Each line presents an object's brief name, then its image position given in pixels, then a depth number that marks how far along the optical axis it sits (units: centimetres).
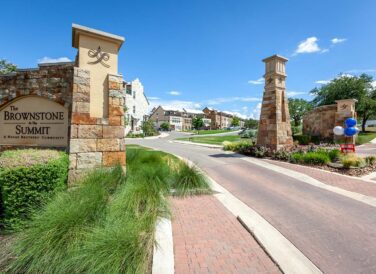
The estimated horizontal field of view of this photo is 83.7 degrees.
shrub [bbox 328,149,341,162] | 1065
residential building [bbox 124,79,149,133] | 4734
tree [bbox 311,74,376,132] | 2791
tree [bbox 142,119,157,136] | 4609
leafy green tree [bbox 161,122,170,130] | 7472
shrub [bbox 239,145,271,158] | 1270
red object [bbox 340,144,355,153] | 1118
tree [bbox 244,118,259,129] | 7886
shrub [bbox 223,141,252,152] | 1497
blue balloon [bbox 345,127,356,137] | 1150
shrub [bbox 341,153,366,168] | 923
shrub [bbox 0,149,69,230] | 369
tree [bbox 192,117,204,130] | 7556
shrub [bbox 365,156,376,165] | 987
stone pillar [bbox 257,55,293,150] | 1266
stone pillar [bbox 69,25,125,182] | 536
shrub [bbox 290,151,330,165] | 1023
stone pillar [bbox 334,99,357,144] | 1576
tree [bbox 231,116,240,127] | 9680
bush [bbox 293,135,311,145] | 1817
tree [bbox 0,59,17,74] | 2505
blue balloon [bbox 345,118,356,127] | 1163
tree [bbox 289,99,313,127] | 4959
